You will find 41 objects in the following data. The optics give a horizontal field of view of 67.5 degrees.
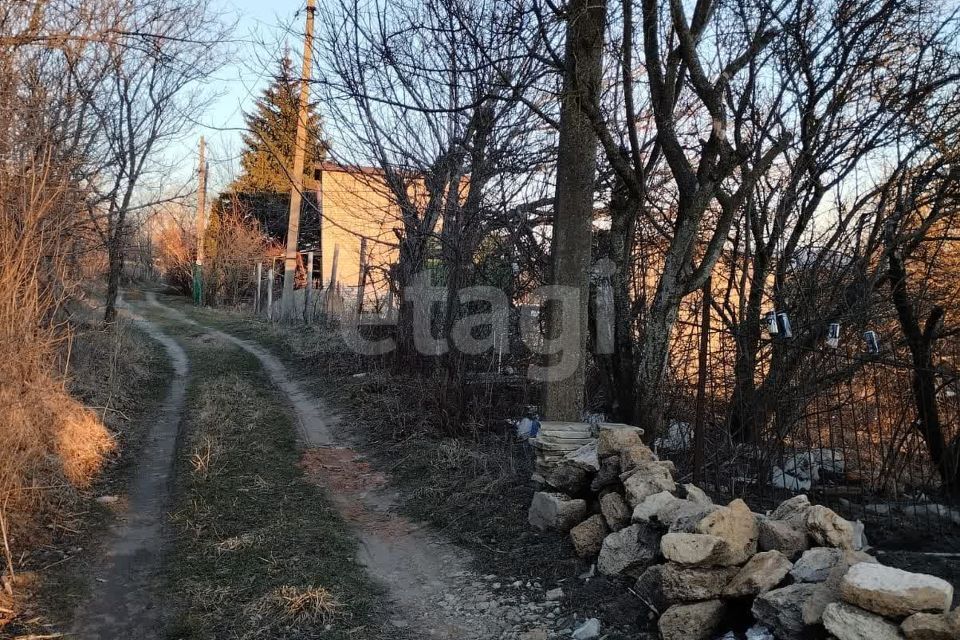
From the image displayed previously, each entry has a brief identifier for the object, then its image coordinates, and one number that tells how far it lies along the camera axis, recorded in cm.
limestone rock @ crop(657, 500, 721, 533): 371
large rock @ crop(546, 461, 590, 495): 502
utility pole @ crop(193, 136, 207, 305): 2843
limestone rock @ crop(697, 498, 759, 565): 349
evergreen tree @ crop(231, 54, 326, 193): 926
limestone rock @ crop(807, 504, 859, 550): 349
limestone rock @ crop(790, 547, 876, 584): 316
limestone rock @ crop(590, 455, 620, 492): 480
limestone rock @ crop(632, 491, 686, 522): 406
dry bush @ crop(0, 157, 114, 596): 484
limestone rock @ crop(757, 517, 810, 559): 355
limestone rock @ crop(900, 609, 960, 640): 246
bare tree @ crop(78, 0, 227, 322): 1178
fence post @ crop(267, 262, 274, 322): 2181
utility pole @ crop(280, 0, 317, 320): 1917
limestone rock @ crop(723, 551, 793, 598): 328
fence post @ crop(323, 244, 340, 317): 1647
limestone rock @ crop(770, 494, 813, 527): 373
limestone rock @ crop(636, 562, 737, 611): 343
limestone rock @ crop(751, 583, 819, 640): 294
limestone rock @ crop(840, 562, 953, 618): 257
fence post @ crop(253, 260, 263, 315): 2386
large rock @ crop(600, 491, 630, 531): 451
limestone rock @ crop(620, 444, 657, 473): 466
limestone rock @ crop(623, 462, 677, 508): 437
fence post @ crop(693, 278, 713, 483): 504
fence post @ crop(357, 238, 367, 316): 1269
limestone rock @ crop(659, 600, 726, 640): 335
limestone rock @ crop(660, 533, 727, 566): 343
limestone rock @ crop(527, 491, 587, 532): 499
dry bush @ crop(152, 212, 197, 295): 3181
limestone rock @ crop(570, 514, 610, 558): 458
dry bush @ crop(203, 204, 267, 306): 2752
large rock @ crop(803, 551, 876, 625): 287
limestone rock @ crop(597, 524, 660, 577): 407
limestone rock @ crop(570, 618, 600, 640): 373
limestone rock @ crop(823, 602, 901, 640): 260
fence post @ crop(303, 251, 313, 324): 1808
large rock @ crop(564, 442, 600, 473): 497
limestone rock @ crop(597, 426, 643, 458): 490
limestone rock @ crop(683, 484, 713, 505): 420
